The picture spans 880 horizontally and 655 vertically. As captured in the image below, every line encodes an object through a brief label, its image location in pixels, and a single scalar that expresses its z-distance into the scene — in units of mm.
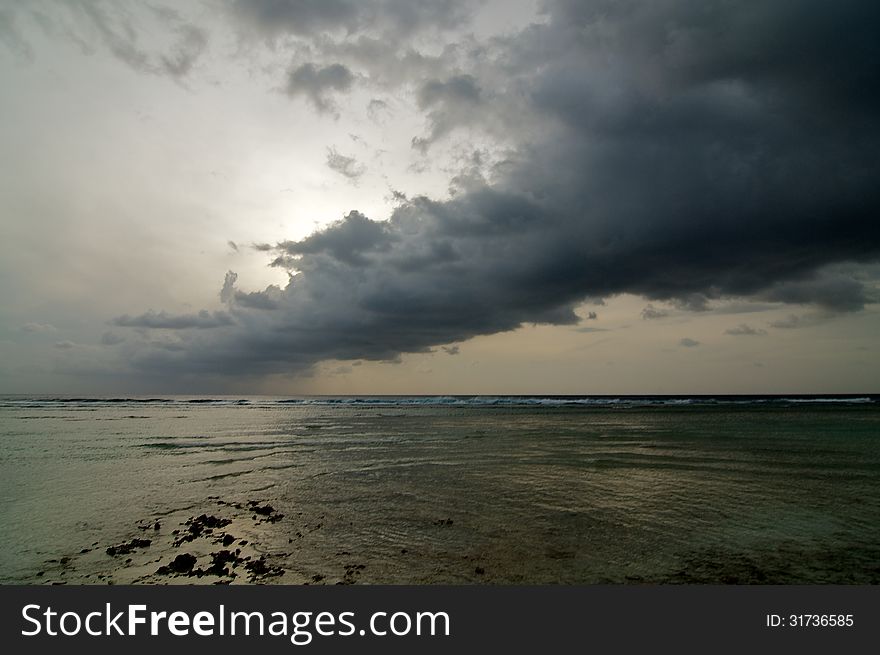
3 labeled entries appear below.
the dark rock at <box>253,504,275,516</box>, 13797
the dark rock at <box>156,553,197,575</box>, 9383
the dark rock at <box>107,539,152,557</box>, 10609
